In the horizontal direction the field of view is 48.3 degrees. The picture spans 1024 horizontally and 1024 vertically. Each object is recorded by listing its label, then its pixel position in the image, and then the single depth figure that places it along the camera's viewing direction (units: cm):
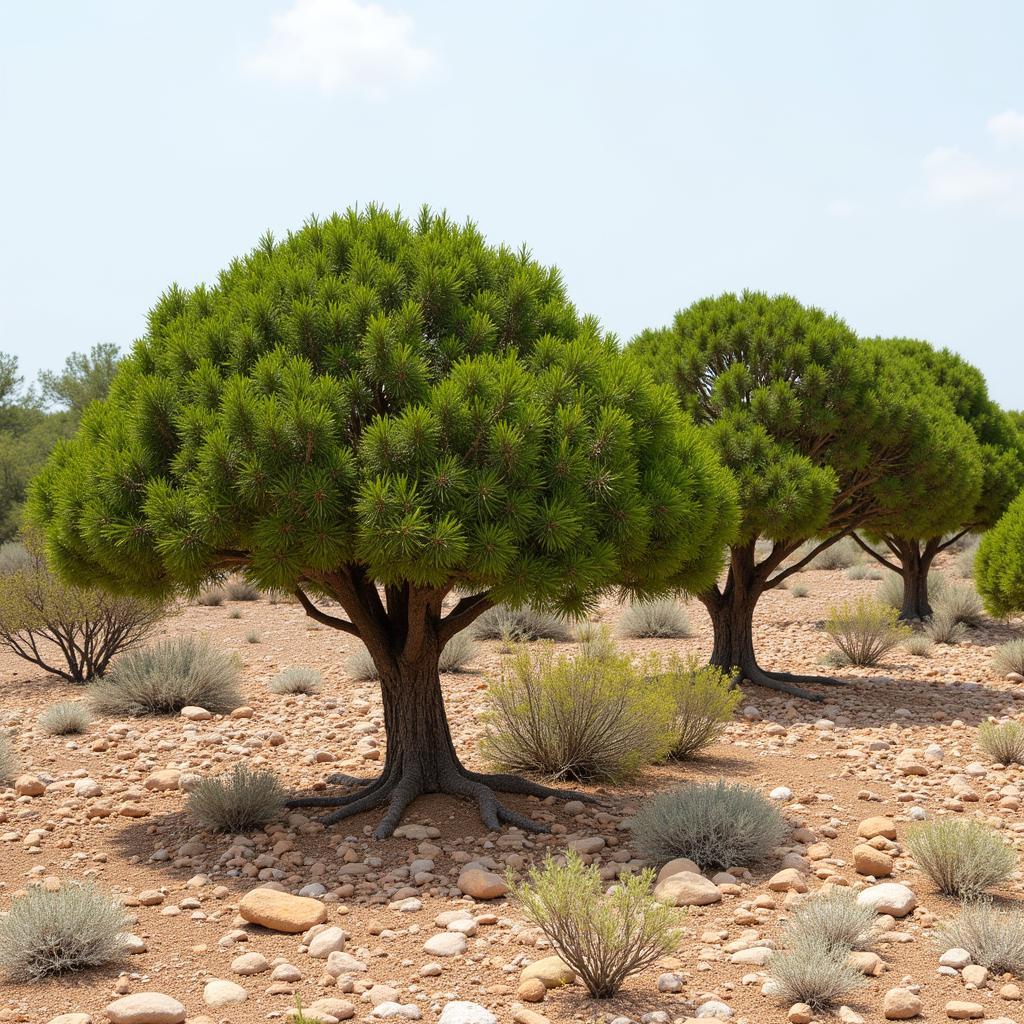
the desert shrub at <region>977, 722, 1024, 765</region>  1002
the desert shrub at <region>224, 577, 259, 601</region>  2630
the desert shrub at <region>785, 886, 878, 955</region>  552
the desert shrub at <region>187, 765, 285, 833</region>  785
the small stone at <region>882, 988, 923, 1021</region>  495
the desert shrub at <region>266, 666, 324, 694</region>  1407
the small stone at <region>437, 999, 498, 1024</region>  481
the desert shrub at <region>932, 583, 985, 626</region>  2106
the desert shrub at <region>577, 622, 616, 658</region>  1056
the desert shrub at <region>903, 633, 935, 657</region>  1820
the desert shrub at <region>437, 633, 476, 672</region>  1591
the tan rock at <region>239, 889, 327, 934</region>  614
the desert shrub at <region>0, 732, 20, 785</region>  948
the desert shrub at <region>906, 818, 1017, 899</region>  641
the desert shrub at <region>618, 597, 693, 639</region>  2080
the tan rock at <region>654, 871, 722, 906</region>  641
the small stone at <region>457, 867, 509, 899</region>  651
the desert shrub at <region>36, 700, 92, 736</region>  1138
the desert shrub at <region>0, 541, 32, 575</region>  2518
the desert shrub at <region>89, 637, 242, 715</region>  1252
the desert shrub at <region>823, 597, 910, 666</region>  1677
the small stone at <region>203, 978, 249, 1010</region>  521
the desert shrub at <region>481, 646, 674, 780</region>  915
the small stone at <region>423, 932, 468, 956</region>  572
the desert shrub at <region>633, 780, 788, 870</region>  704
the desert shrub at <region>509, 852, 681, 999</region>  514
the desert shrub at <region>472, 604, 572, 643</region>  1969
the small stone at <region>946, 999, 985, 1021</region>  496
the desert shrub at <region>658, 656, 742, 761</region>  1009
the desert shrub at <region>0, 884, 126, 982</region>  556
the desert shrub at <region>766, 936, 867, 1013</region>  502
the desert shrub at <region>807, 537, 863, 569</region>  3350
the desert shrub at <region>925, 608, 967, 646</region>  2008
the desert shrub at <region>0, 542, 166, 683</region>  1466
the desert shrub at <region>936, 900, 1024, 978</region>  544
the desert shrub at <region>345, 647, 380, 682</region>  1524
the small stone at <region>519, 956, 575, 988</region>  534
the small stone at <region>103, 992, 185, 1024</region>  493
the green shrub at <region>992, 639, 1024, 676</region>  1546
